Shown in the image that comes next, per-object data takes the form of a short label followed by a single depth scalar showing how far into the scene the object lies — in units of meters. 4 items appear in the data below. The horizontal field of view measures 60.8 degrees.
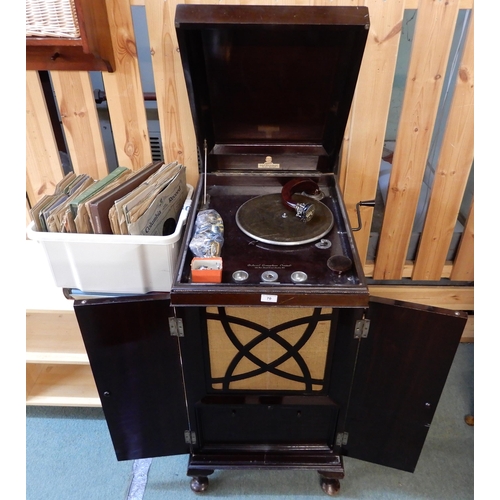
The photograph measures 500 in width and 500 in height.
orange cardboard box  0.95
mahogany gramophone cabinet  0.98
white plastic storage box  1.16
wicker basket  1.06
